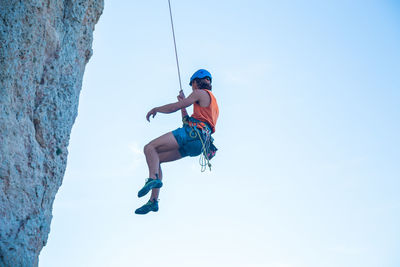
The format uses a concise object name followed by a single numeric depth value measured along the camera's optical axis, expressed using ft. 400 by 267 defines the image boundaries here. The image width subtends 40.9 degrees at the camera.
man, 19.79
